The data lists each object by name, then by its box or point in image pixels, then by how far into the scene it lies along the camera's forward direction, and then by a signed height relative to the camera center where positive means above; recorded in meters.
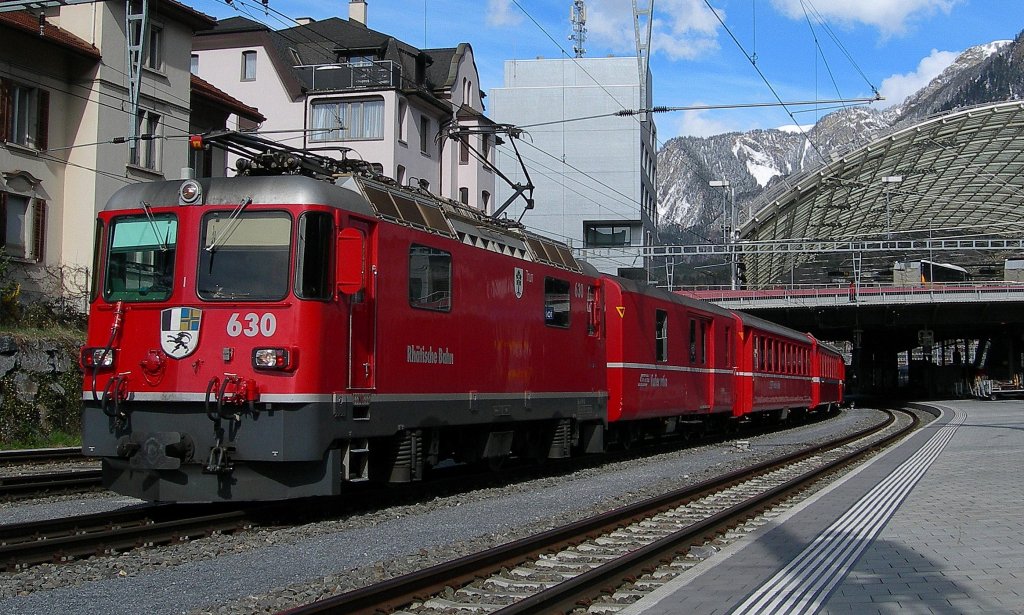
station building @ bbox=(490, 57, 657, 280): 69.00 +15.11
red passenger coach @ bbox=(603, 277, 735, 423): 17.59 +0.50
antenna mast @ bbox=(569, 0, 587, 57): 77.81 +26.71
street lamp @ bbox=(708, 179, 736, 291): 56.11 +9.15
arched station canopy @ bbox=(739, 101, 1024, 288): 61.62 +13.29
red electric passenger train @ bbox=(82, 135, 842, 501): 9.52 +0.42
